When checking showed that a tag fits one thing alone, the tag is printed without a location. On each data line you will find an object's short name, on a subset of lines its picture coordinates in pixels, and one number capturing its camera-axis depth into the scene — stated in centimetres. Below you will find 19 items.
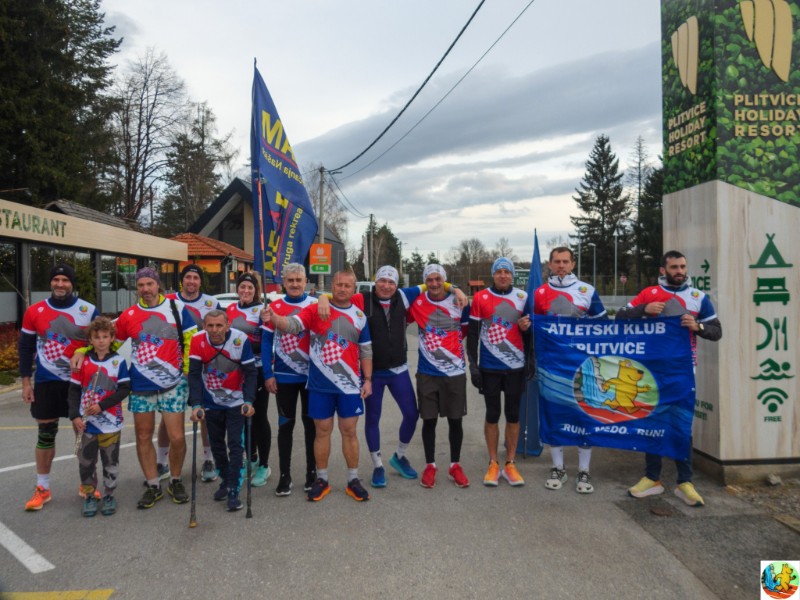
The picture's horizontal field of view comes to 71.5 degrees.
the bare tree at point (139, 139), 3678
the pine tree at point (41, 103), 2139
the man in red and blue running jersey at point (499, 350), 505
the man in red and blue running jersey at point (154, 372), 454
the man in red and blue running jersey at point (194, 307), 513
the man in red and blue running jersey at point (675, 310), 458
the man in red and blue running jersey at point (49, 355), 452
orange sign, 2272
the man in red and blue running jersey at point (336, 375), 467
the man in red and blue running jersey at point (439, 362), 507
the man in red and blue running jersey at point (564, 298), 505
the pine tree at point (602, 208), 7038
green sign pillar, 488
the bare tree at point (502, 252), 9039
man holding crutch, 448
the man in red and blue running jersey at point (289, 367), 483
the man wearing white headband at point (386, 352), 499
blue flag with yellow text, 477
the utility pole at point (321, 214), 2481
